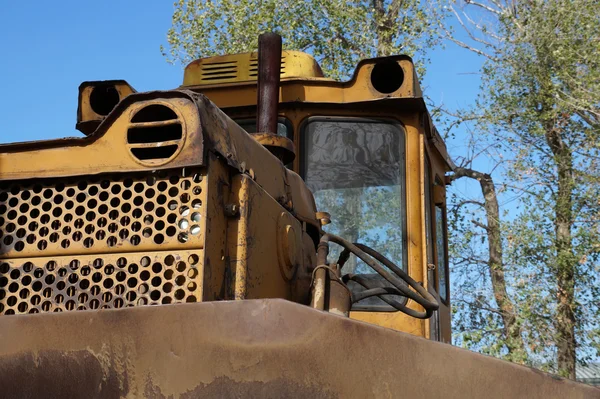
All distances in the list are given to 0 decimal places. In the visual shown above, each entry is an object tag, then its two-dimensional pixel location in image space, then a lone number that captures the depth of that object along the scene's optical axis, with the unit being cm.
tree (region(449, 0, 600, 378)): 1340
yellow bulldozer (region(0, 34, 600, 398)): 192
